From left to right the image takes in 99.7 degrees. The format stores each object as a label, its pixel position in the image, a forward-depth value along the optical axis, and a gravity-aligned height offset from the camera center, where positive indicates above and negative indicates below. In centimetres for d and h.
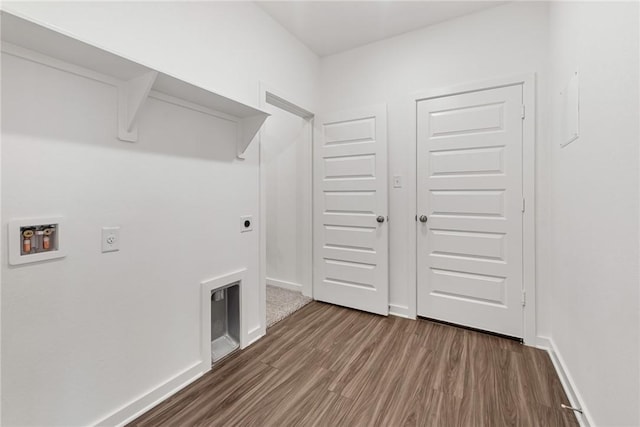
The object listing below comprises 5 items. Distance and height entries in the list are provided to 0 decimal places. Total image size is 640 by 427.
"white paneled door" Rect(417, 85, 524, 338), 215 +3
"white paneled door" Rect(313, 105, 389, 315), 262 +3
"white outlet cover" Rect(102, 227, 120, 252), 130 -13
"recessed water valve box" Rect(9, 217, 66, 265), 104 -11
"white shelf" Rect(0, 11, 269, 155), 96 +64
